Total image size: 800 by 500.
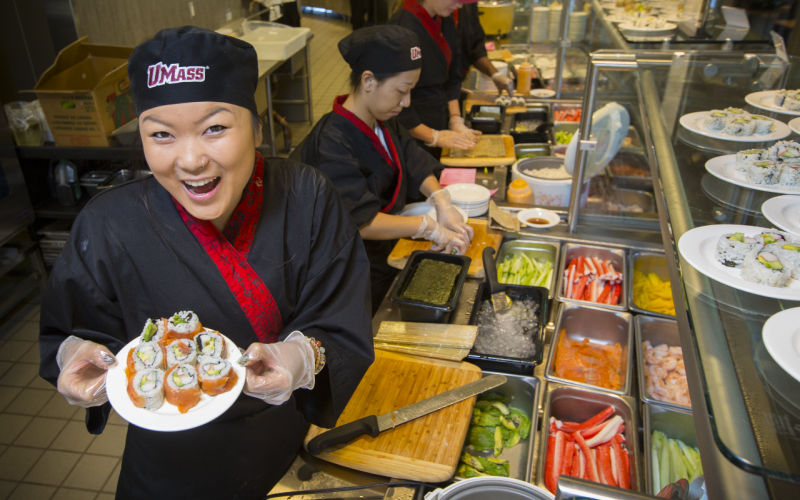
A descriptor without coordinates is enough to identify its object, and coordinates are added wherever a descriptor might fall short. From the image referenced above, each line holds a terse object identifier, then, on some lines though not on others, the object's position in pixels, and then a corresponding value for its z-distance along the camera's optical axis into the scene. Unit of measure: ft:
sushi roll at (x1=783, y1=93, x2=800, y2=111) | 6.35
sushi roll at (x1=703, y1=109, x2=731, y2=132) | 5.97
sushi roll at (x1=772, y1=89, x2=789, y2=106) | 6.48
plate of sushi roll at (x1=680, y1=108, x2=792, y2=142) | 5.71
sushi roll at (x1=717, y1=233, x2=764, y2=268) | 3.69
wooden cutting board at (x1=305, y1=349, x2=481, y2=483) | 4.93
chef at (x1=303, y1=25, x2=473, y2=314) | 7.84
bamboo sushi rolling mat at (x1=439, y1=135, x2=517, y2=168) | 11.73
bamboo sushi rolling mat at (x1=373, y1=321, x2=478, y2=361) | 6.30
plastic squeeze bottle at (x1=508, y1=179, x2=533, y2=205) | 10.08
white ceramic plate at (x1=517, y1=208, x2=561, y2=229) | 9.37
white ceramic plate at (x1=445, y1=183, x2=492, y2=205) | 9.57
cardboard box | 12.46
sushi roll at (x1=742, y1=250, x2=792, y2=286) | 3.41
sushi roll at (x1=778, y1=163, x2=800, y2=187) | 4.70
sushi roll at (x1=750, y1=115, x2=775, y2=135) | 5.72
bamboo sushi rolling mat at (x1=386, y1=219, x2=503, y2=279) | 8.05
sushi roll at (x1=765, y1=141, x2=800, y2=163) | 4.92
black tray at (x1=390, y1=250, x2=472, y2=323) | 6.55
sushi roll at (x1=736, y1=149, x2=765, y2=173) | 4.96
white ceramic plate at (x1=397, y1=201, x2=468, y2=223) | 9.65
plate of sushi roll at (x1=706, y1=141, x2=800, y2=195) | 4.71
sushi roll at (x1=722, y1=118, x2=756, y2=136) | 5.76
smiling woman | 4.15
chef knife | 5.00
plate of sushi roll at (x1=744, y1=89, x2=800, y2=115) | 6.35
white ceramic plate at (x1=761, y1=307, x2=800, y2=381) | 2.83
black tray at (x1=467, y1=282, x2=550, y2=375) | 6.24
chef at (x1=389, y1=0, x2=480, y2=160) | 12.20
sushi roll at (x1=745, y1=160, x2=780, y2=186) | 4.73
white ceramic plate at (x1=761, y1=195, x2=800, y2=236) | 4.16
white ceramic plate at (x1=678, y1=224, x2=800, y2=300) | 3.39
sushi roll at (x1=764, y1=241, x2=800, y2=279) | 3.48
